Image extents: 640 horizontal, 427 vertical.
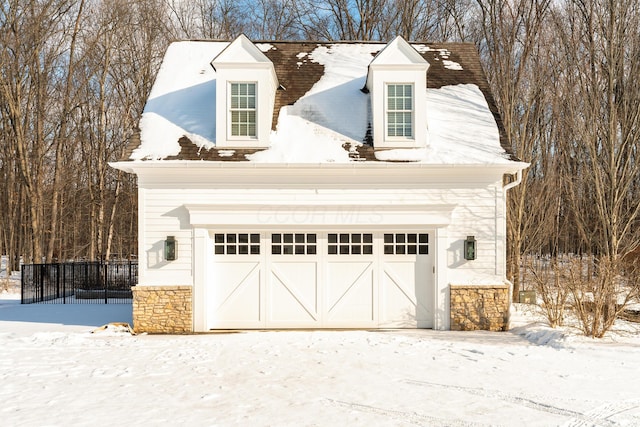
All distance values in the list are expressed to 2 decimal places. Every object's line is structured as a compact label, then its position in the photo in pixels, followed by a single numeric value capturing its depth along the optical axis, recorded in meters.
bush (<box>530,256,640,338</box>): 9.97
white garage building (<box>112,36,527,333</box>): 11.17
